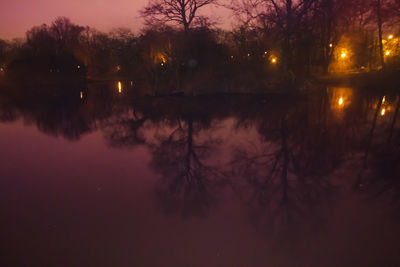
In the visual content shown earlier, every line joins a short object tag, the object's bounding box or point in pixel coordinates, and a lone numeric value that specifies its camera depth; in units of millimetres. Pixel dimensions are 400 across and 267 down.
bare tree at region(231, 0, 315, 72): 20766
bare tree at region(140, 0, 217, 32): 26000
